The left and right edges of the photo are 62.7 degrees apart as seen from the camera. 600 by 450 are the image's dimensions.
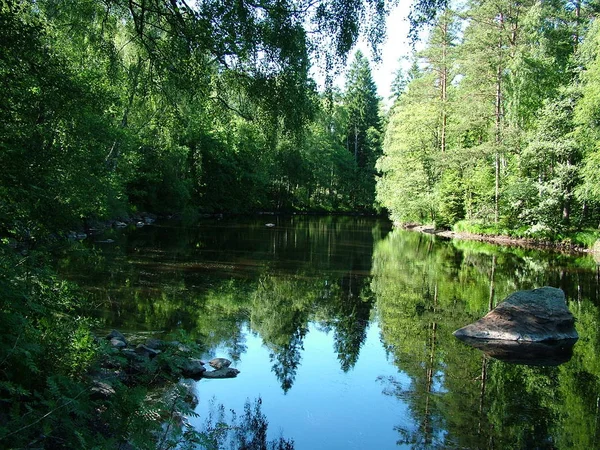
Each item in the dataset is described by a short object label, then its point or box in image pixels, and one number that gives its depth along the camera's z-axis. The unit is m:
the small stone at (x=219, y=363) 7.80
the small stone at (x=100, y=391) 5.51
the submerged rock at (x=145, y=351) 7.40
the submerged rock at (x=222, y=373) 7.50
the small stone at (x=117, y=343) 7.60
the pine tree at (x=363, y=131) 61.28
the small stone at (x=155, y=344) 7.90
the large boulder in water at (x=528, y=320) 9.78
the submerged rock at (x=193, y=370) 7.42
